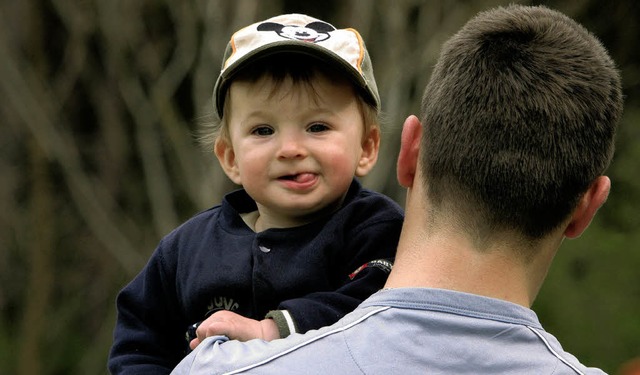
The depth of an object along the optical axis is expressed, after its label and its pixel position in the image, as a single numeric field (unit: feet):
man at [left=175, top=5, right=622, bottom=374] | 13.31
